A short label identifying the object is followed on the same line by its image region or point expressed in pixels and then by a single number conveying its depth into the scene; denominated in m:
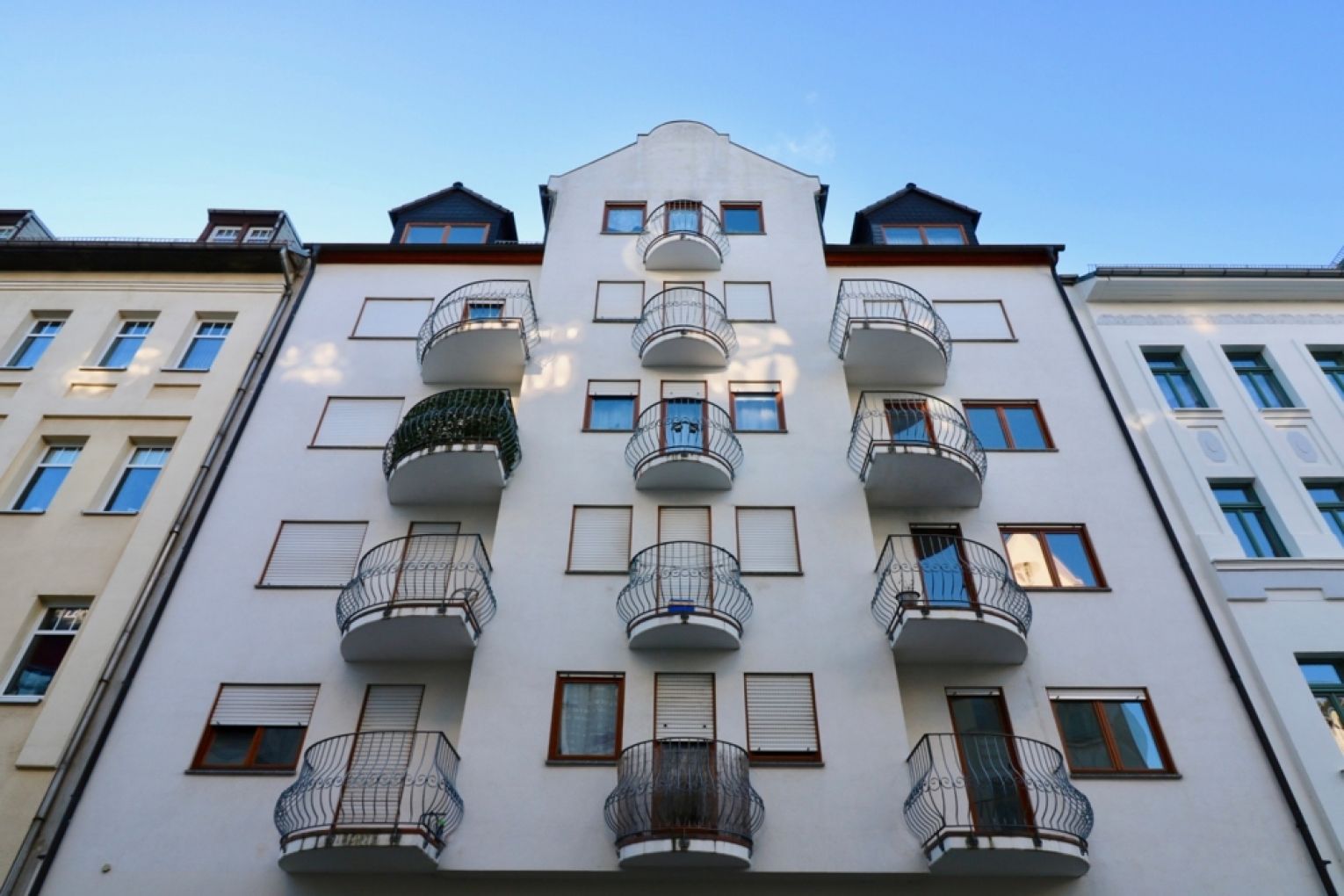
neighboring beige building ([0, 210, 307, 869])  14.28
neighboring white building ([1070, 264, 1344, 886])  13.90
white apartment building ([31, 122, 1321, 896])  11.97
